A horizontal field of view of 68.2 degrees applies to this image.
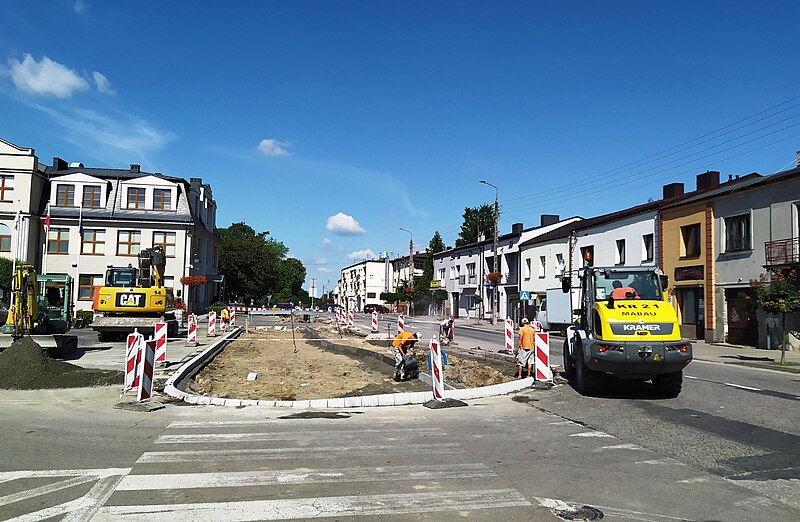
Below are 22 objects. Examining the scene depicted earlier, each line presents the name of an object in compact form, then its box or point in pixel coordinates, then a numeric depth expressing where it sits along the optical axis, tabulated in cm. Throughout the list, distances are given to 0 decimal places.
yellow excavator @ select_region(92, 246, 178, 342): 2441
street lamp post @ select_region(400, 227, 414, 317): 7519
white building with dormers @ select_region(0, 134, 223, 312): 4312
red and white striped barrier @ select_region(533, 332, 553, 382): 1377
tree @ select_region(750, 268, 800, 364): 1945
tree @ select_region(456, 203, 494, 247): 9144
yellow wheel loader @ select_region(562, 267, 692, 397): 1088
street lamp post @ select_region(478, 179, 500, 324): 4549
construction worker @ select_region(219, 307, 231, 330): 3464
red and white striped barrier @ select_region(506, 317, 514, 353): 2187
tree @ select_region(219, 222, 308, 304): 7369
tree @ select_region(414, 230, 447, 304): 7388
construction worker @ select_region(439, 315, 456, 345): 2577
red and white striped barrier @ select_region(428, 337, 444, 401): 1174
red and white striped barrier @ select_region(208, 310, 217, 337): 3116
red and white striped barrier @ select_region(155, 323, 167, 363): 1517
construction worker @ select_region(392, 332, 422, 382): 1496
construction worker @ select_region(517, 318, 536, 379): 1506
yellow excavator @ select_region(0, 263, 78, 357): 1625
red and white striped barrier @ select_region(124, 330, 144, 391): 1160
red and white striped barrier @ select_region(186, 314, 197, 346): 2488
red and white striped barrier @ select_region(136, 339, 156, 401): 1116
